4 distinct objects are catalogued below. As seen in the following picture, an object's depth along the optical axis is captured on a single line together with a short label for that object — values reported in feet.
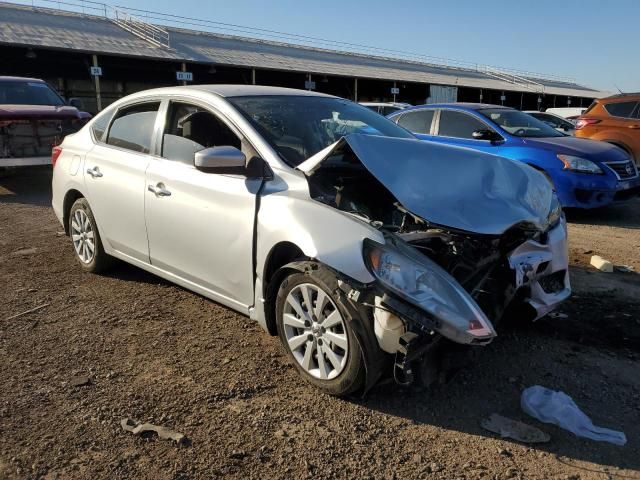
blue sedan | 24.09
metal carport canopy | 86.38
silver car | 8.98
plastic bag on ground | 8.88
